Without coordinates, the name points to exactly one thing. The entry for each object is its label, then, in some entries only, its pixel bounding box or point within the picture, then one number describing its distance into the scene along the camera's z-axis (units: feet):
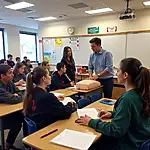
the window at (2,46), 25.04
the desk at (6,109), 6.68
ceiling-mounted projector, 13.87
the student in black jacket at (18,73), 12.39
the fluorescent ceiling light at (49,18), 20.54
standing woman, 12.59
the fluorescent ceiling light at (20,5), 13.93
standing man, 10.86
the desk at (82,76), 18.69
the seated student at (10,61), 22.20
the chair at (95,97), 8.52
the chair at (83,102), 7.63
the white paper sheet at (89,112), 5.97
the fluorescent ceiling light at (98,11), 16.14
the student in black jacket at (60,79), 11.14
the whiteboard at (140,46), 16.16
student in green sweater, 4.13
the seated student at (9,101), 7.68
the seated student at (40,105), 5.50
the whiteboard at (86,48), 17.57
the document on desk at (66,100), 7.38
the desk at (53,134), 4.11
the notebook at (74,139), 4.03
